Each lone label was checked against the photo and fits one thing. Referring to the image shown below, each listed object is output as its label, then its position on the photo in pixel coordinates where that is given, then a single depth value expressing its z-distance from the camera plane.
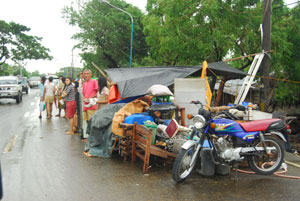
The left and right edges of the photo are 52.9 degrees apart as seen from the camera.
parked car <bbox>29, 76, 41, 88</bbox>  46.84
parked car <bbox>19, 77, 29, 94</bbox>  33.30
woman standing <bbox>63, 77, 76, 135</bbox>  10.05
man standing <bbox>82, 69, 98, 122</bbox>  8.67
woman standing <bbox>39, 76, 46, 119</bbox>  14.00
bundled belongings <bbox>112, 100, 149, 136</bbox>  6.59
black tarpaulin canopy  7.64
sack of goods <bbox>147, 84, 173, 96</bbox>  6.80
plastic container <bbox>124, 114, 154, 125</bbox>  6.58
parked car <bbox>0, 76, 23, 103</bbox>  21.95
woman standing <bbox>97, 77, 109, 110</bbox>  8.41
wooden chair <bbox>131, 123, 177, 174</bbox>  5.71
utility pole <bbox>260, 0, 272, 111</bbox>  9.31
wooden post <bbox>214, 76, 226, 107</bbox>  10.38
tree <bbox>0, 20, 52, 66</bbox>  42.53
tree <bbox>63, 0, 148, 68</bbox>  26.12
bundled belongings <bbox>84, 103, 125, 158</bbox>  7.11
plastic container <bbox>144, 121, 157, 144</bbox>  6.12
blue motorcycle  5.19
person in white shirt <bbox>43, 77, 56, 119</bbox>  13.76
